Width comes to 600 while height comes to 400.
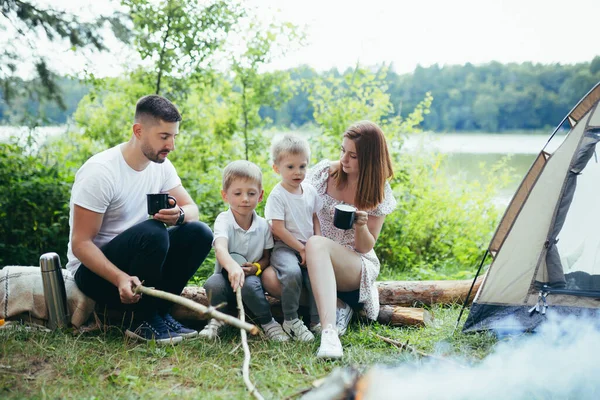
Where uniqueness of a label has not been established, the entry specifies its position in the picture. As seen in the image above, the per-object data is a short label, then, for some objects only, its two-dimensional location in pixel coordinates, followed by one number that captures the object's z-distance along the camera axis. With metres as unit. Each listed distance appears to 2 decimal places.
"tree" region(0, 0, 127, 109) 4.93
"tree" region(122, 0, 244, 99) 5.12
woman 2.97
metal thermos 2.96
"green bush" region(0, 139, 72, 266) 4.62
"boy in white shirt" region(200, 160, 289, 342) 3.02
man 2.83
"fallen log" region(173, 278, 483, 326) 3.31
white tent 3.12
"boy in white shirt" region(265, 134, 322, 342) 3.05
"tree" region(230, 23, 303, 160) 5.51
